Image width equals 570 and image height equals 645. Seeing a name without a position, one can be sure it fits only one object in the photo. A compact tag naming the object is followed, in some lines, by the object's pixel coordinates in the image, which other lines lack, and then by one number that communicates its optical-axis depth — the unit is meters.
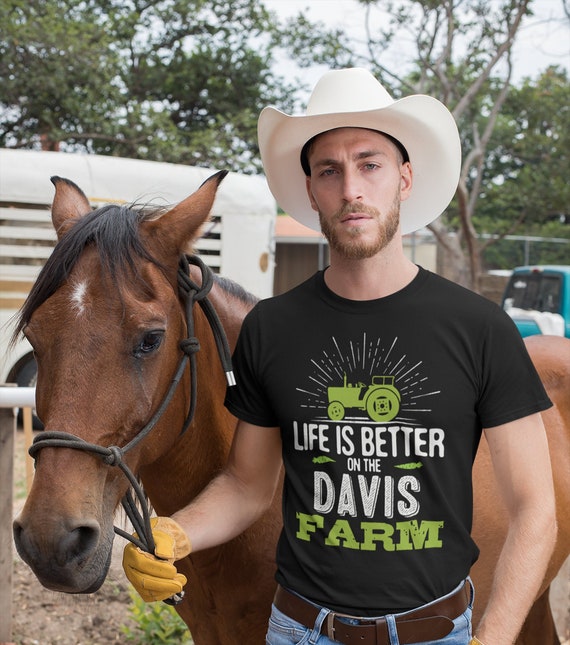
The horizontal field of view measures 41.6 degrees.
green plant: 3.65
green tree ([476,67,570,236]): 16.27
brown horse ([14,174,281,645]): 1.64
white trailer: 8.73
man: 1.70
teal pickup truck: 10.10
